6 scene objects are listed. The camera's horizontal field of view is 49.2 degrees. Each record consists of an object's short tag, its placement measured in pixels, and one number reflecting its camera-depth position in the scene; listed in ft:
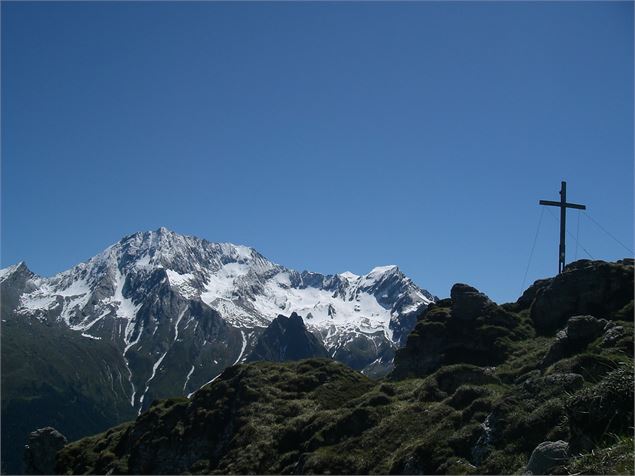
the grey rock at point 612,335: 142.61
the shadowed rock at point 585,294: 181.37
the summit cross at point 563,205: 197.36
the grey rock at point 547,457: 58.70
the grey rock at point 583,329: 150.51
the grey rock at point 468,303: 203.51
